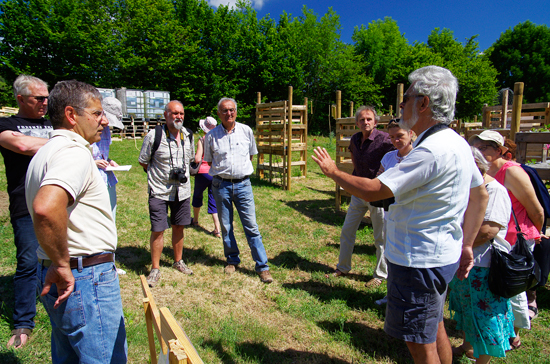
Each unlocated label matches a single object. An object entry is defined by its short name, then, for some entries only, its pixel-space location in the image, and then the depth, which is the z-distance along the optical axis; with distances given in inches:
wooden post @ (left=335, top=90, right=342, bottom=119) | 317.1
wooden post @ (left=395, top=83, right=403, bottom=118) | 238.9
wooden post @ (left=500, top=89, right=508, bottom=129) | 396.5
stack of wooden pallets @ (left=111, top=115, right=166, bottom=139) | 898.2
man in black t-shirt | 111.1
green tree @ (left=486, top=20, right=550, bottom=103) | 1460.4
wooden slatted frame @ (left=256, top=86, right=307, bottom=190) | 375.6
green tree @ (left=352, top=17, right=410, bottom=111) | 1517.0
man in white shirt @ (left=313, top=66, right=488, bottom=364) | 68.9
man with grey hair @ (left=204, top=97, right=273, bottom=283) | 165.2
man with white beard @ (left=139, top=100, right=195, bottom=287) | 155.8
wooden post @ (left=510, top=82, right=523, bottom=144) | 166.6
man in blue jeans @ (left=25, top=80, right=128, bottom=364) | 57.3
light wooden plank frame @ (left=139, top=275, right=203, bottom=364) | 45.3
